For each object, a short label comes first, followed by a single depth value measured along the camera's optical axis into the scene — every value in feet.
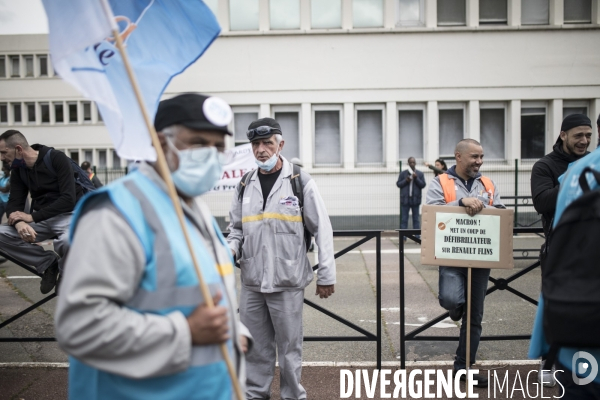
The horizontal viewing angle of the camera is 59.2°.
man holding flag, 5.30
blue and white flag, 6.30
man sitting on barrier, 16.88
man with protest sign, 15.12
